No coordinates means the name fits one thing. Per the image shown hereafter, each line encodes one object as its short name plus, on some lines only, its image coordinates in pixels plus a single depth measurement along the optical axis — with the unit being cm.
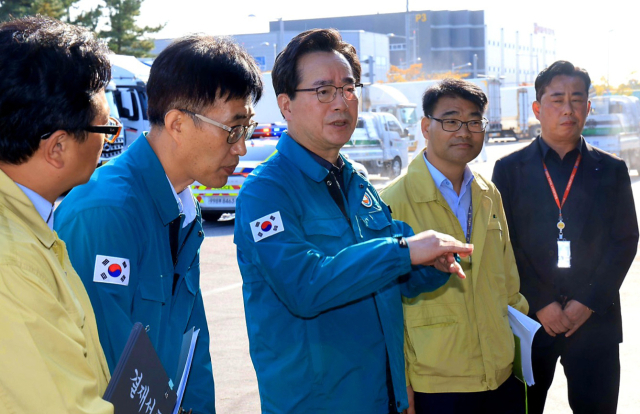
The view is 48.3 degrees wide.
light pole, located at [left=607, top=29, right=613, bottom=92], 7911
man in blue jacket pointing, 220
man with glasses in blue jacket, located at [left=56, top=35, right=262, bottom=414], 198
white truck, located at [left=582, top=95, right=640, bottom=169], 2056
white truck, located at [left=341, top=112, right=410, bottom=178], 2152
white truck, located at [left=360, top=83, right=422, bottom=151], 3259
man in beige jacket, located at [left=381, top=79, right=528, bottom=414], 317
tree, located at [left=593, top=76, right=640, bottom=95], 6825
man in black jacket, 377
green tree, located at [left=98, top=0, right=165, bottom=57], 4059
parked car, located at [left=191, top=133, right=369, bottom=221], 1346
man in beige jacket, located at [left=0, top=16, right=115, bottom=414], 129
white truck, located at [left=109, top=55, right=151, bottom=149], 2189
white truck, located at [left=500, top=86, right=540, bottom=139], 4575
